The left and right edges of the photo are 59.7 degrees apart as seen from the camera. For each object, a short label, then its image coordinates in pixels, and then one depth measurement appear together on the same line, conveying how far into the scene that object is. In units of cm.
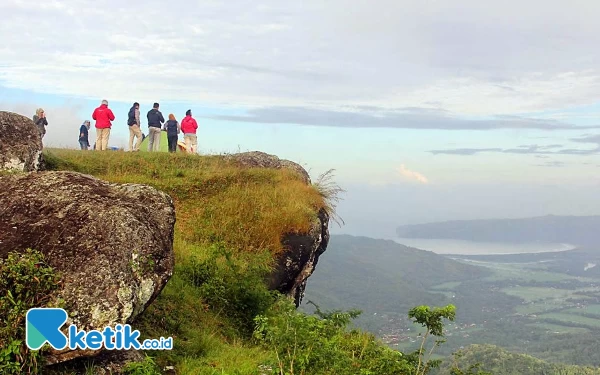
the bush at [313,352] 808
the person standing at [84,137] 3108
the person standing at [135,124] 2812
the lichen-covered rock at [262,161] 2839
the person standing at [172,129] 2980
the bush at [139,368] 785
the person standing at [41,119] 2878
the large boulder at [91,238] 762
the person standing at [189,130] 3005
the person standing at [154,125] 2802
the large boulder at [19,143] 1912
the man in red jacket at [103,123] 2653
